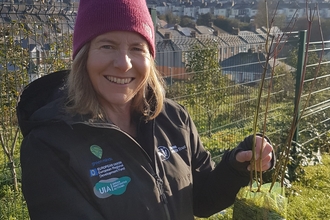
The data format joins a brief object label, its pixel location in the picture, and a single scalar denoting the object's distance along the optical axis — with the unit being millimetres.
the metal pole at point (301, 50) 5273
